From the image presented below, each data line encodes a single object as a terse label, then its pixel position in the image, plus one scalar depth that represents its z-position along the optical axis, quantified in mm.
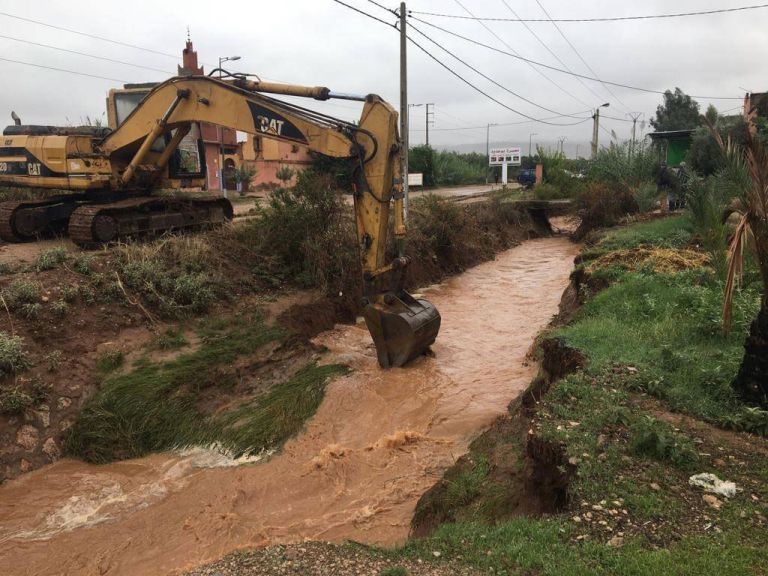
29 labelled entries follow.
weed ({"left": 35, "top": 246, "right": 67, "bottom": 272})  8820
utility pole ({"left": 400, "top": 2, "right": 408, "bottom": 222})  15500
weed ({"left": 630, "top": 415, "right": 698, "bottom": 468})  4234
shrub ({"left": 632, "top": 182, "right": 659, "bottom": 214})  18609
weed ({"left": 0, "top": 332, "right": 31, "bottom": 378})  6816
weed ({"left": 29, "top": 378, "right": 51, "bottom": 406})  6793
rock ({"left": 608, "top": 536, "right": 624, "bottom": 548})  3453
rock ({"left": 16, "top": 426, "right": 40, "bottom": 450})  6484
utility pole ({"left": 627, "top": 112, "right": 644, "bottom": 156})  20847
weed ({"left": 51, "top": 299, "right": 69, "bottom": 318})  7859
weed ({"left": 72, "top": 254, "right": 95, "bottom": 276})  8852
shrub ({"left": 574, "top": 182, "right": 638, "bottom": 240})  20078
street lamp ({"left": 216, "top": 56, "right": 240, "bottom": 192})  24316
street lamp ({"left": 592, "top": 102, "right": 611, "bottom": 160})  44094
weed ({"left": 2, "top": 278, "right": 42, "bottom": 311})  7688
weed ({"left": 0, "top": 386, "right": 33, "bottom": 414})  6504
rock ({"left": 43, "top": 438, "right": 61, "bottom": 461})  6578
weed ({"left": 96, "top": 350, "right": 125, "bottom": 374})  7543
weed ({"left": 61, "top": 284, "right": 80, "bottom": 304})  8172
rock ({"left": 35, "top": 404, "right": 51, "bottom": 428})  6727
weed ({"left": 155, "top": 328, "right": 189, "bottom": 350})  8266
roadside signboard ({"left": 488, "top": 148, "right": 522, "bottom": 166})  41031
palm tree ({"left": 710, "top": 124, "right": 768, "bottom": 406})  4621
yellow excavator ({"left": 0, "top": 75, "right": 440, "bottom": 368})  8258
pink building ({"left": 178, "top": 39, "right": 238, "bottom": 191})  25781
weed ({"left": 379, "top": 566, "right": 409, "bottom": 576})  3415
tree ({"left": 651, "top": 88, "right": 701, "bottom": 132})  56031
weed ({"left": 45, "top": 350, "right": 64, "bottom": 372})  7172
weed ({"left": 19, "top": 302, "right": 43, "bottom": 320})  7629
